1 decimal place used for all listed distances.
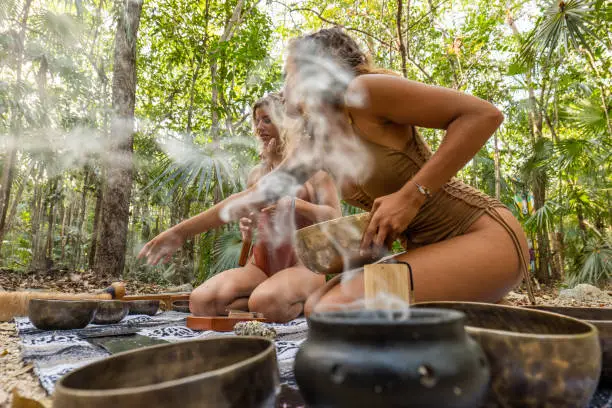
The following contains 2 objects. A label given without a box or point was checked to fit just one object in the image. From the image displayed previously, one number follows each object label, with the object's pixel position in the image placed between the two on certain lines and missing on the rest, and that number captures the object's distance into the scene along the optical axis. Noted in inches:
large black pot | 23.8
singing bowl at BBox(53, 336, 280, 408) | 26.1
